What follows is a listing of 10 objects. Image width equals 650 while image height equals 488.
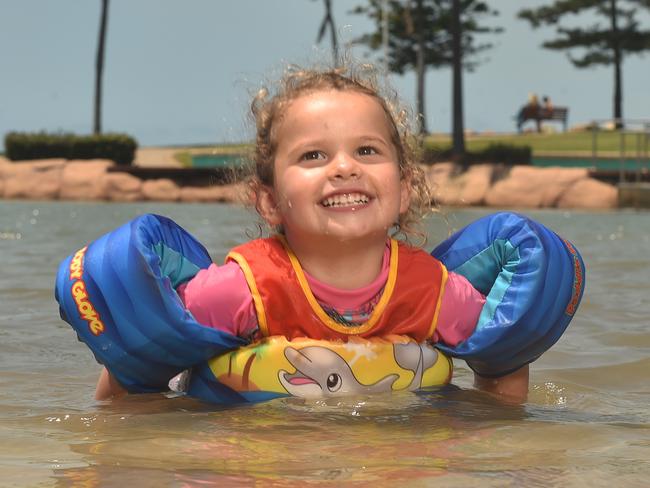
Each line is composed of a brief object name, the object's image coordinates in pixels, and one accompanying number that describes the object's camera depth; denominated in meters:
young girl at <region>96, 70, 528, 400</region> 3.74
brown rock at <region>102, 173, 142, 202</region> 28.67
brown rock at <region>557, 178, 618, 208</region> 25.05
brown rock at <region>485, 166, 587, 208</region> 26.08
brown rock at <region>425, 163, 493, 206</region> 27.03
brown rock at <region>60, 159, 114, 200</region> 28.84
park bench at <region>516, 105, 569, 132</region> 46.19
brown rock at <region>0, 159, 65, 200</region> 29.20
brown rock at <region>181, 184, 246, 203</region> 27.84
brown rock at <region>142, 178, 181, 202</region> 28.77
